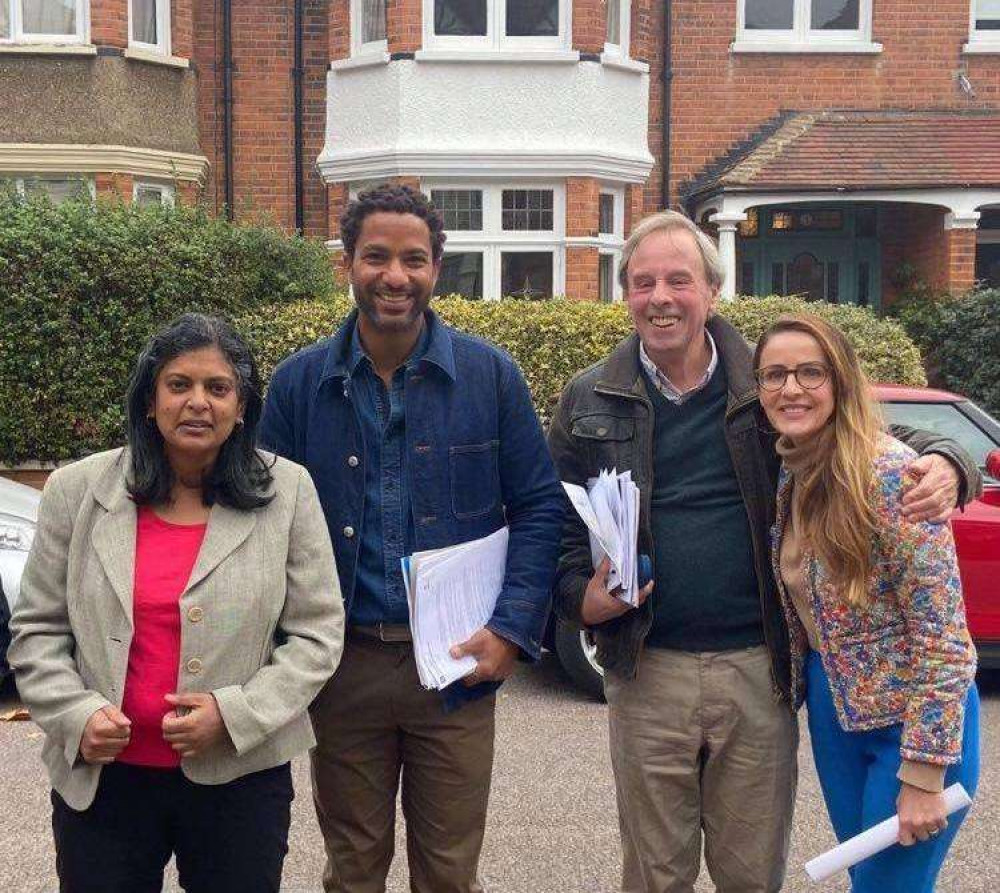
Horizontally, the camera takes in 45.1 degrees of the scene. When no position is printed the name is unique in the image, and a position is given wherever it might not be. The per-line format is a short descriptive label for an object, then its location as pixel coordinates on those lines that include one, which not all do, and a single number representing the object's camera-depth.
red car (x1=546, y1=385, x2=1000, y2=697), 5.75
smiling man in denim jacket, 2.85
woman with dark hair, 2.44
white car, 5.85
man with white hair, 2.82
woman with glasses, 2.45
